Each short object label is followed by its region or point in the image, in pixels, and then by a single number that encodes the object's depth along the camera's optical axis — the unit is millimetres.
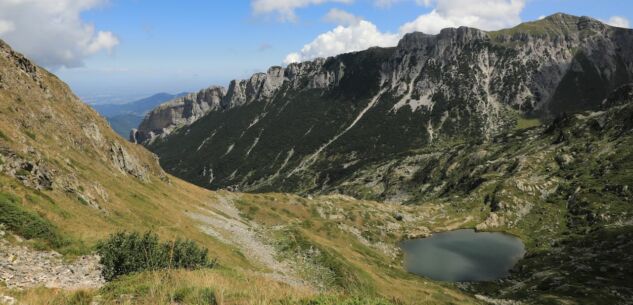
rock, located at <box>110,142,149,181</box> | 80688
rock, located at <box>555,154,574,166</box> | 158000
